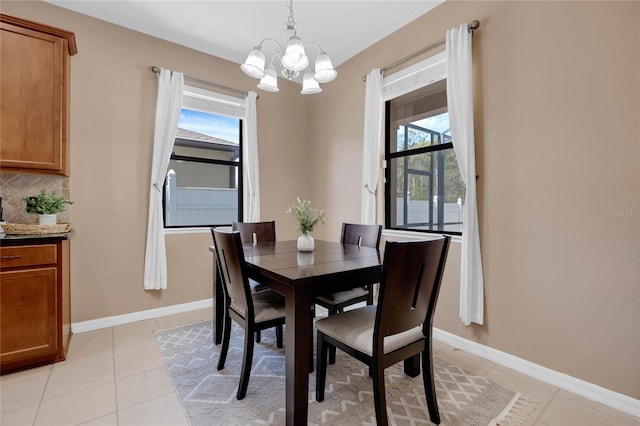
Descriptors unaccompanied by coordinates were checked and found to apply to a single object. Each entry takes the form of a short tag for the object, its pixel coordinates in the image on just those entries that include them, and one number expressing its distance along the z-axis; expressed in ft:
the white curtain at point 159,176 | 9.40
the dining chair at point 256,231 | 8.69
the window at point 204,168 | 10.46
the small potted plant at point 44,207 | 7.06
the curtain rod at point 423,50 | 7.18
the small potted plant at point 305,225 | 6.98
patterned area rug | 5.01
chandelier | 6.03
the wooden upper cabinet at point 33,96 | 6.61
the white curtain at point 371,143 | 9.66
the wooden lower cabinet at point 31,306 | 6.10
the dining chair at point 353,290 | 6.88
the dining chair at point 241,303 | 5.32
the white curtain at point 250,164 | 11.35
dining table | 4.42
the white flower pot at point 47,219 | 7.07
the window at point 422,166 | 8.36
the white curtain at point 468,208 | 7.13
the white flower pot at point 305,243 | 6.96
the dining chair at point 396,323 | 4.19
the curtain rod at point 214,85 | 9.49
